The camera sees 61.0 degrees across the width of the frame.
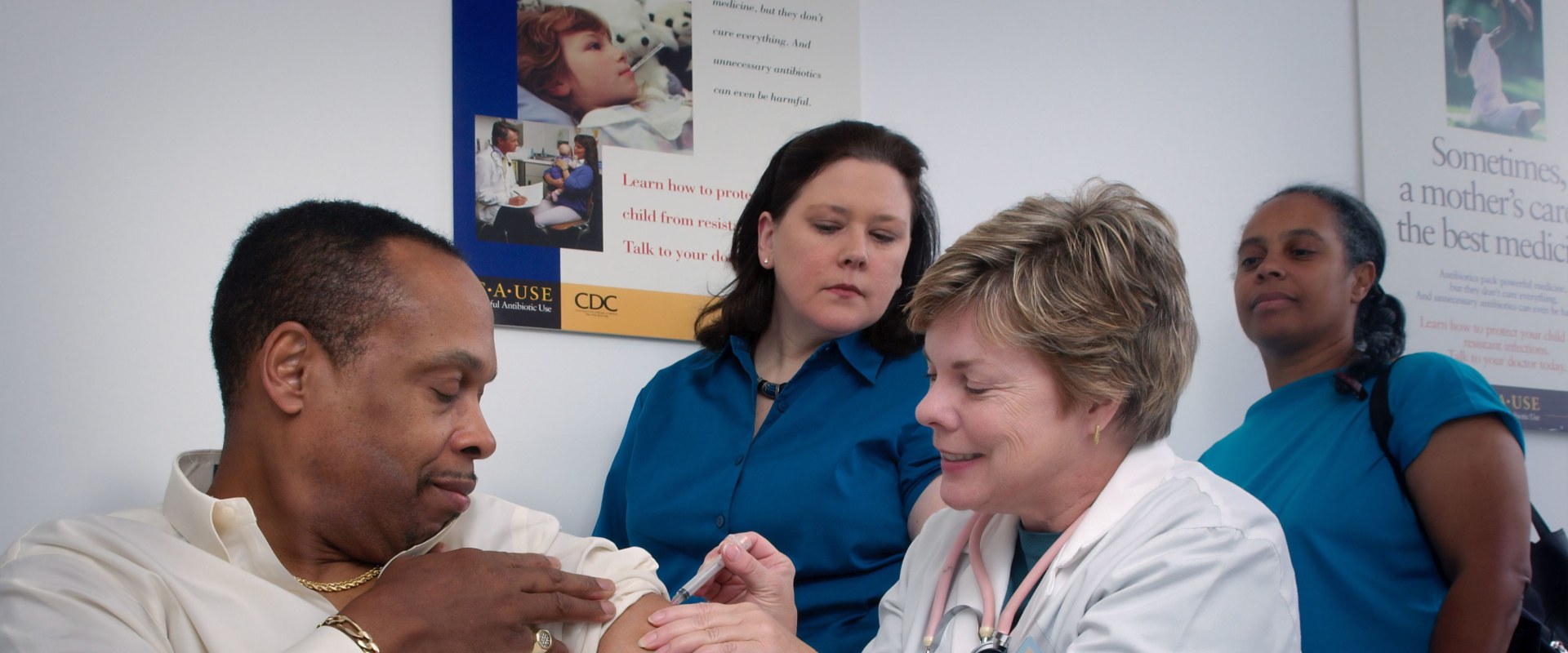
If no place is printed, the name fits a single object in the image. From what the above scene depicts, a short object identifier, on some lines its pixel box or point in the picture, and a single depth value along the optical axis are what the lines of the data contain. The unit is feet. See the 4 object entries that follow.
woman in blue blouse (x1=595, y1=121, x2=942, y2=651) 6.72
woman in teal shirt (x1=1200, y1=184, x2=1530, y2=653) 6.96
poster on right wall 10.58
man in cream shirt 4.48
